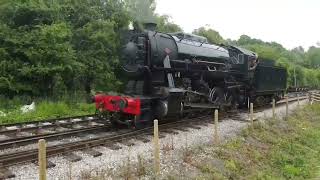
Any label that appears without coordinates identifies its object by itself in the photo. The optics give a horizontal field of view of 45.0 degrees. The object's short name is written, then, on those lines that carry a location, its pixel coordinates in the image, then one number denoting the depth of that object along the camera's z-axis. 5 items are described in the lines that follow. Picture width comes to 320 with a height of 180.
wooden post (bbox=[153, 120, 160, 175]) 7.82
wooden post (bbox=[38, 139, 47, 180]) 5.63
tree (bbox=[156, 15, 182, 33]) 28.63
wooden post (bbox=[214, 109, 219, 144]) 10.96
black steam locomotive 11.98
